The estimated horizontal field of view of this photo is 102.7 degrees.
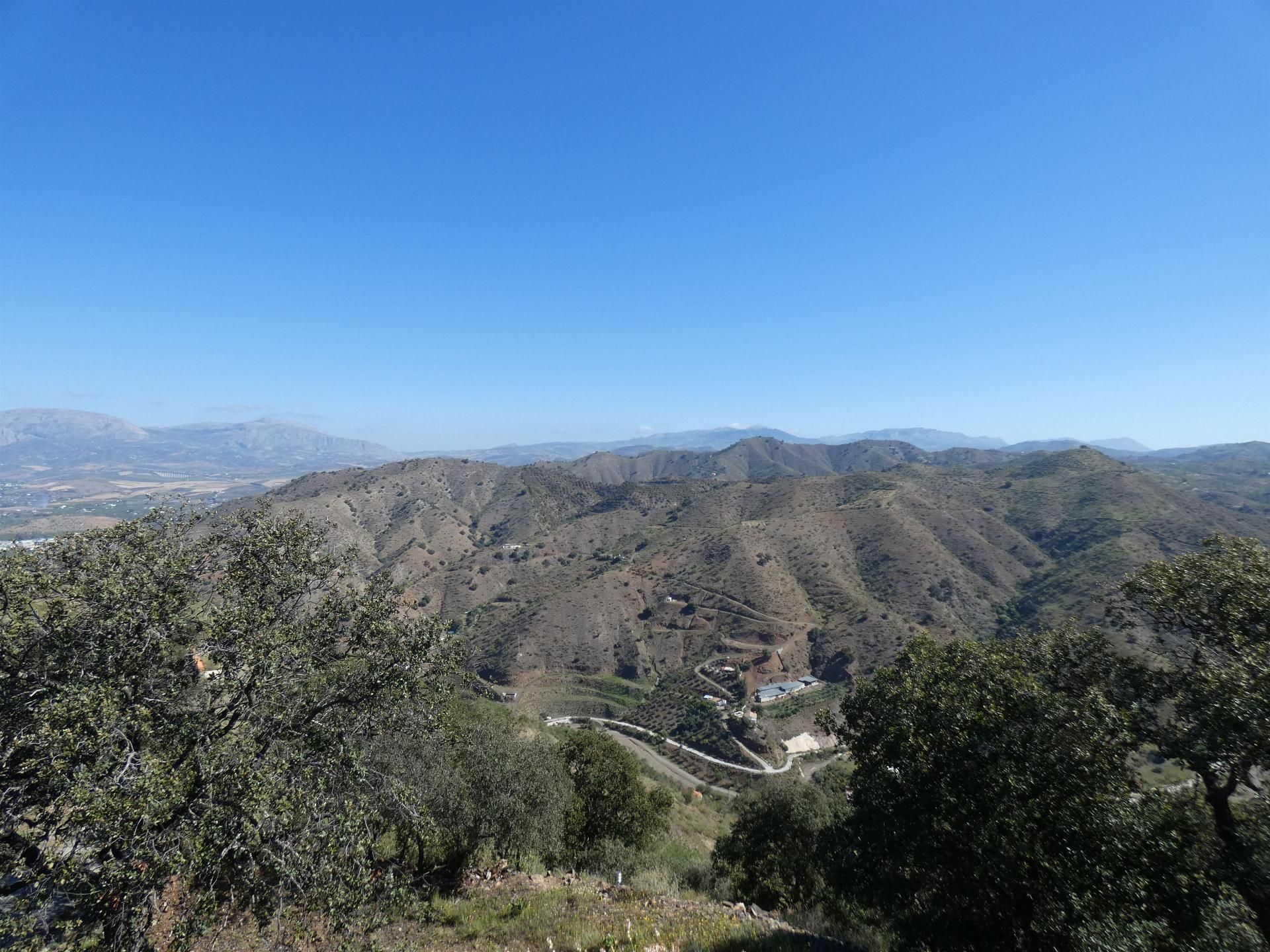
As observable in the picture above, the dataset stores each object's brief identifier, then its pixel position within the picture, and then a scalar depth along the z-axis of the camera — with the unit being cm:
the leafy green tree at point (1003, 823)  920
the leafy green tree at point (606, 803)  2328
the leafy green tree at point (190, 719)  763
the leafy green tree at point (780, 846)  1995
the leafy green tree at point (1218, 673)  970
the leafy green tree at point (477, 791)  1520
